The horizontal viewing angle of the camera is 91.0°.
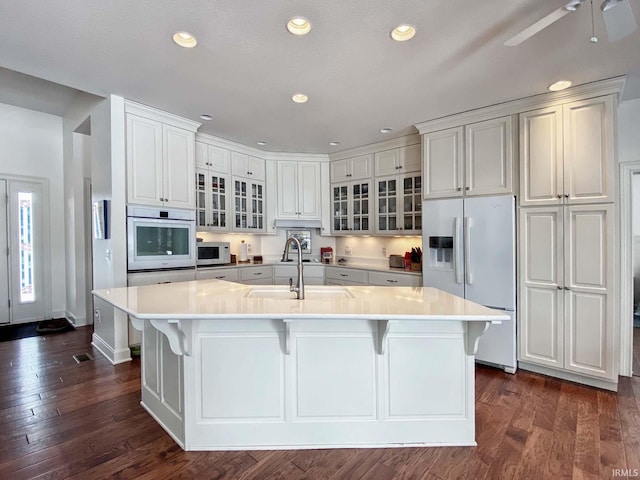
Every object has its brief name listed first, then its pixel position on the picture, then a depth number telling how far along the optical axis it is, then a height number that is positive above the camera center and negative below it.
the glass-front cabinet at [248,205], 4.52 +0.49
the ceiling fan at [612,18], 1.39 +0.99
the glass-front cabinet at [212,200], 4.05 +0.51
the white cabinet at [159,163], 3.15 +0.81
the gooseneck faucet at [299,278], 2.04 -0.26
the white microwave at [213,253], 4.02 -0.19
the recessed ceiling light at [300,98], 2.92 +1.32
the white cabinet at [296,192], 4.94 +0.71
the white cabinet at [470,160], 3.10 +0.80
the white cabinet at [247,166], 4.48 +1.06
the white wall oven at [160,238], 3.15 +0.01
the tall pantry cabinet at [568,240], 2.63 -0.05
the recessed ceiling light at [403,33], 1.96 +1.30
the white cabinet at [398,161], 4.01 +1.01
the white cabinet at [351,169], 4.52 +1.02
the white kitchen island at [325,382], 1.86 -0.87
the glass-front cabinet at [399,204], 3.98 +0.43
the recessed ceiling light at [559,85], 2.64 +1.28
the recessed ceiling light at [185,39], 2.03 +1.32
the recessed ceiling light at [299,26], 1.91 +1.32
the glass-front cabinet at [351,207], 4.53 +0.45
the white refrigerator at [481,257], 3.02 -0.22
